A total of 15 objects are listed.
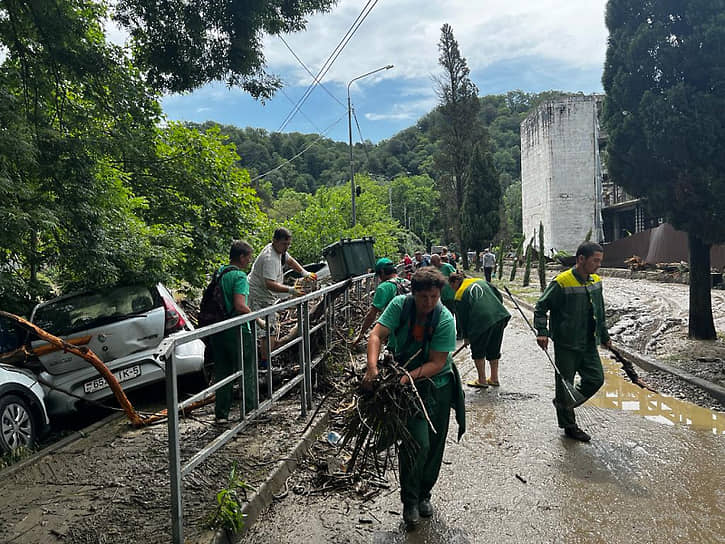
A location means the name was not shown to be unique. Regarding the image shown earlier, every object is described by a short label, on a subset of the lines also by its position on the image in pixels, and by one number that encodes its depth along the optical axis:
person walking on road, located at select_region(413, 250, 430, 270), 12.06
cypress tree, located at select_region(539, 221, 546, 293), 18.87
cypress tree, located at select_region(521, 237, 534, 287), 22.39
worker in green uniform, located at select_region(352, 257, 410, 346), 5.80
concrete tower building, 35.88
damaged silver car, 5.54
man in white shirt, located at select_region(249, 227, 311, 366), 6.15
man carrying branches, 3.33
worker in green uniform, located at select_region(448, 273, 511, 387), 6.63
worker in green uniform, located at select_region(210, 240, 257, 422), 4.37
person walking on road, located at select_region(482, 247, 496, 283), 22.58
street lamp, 24.19
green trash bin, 8.29
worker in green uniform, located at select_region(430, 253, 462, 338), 7.25
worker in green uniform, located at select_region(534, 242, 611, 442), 5.00
